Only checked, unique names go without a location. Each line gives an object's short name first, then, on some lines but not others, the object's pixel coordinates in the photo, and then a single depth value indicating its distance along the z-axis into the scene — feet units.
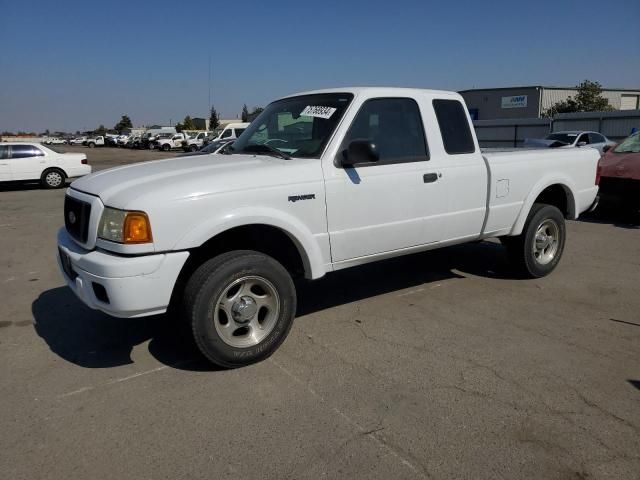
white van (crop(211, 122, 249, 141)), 87.94
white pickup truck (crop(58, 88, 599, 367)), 11.23
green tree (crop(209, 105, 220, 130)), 312.83
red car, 29.91
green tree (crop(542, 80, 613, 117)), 161.58
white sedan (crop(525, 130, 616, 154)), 61.21
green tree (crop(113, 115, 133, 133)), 423.23
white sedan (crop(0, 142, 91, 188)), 55.16
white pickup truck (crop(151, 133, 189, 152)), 167.73
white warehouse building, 184.24
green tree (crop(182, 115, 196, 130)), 326.85
